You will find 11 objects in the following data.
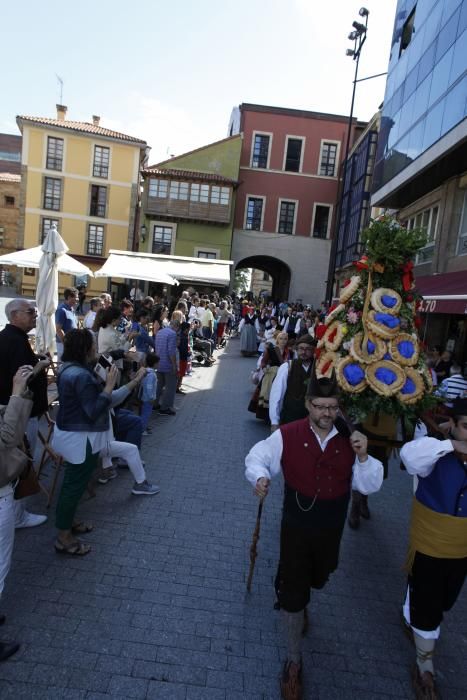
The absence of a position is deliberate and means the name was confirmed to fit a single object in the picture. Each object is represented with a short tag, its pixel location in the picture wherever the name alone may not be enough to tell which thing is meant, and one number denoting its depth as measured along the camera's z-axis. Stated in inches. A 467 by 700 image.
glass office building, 487.2
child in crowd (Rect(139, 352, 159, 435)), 269.6
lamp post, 683.4
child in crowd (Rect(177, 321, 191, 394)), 400.8
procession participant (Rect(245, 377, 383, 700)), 113.3
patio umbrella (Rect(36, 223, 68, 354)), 341.4
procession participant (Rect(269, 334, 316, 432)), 203.5
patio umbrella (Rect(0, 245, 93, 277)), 480.1
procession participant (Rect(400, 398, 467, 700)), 112.3
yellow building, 1390.3
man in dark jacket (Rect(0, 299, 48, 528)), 166.1
